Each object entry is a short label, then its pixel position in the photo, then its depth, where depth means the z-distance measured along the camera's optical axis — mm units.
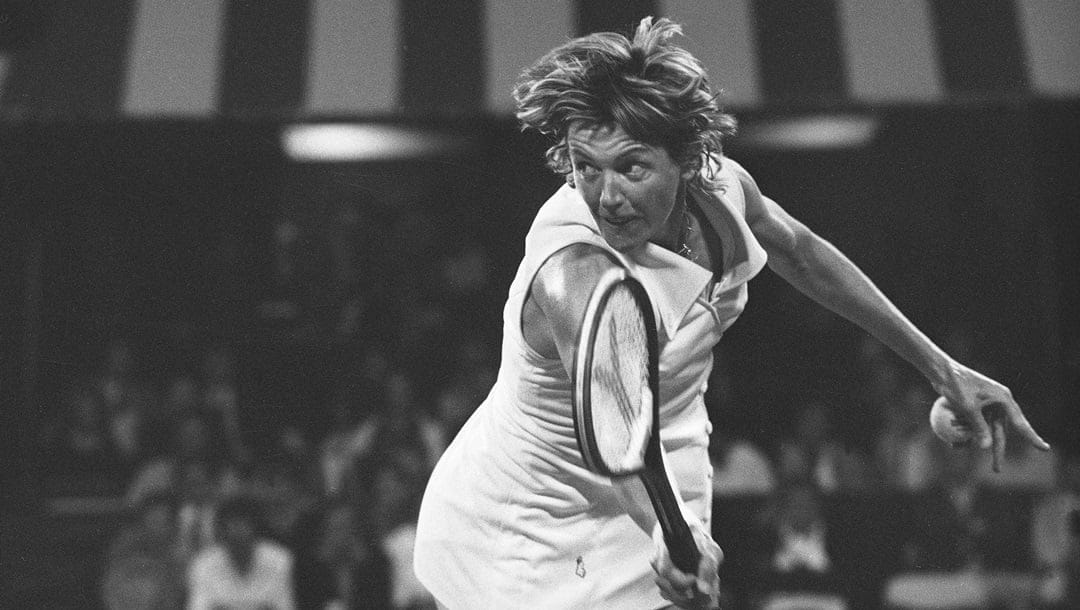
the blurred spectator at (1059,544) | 6895
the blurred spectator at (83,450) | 7980
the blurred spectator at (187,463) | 7656
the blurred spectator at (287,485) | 7148
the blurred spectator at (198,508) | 7145
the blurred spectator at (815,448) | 7840
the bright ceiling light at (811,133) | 9031
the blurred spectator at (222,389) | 8031
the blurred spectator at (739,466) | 7441
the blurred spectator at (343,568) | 6840
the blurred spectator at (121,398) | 8094
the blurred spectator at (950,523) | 6871
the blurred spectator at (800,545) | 6637
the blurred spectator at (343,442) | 7629
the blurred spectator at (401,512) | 6953
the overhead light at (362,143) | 8828
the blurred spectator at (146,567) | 6988
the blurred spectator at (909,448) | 7738
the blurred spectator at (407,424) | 7555
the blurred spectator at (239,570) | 7000
